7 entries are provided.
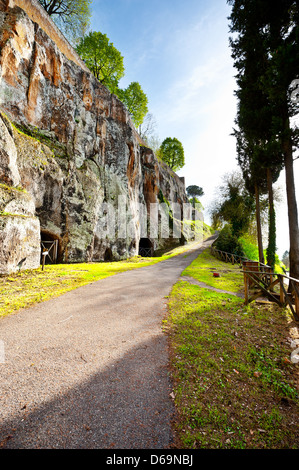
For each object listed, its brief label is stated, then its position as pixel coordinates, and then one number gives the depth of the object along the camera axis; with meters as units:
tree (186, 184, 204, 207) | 73.12
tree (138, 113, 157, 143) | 42.20
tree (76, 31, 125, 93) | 27.27
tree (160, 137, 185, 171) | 50.81
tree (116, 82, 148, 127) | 34.47
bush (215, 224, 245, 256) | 22.48
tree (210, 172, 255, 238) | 21.02
